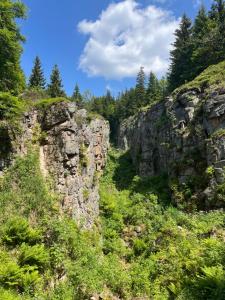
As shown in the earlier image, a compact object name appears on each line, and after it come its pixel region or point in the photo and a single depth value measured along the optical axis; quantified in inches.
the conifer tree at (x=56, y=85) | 1468.5
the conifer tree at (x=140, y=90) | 1808.7
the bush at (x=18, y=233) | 423.7
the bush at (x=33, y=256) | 402.0
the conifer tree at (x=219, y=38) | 1144.4
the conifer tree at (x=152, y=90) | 1705.2
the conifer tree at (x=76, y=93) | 2088.5
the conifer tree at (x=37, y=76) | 1530.4
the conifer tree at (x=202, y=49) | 1164.8
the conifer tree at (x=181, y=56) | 1268.8
